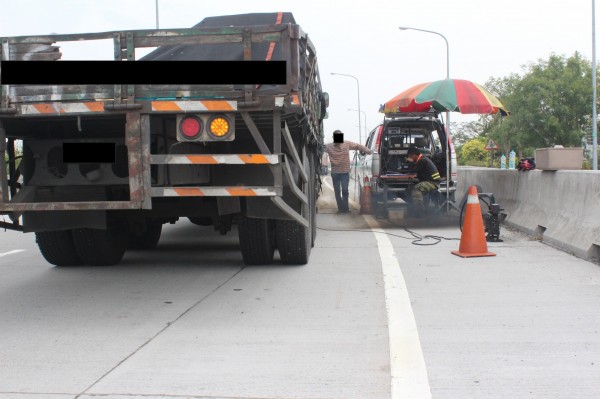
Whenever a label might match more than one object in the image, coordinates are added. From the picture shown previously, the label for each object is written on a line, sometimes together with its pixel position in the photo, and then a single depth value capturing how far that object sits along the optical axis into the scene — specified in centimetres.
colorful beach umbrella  1097
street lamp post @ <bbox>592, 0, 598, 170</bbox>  3312
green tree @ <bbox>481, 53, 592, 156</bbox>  4619
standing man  1397
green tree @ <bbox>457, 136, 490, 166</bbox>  6831
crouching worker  1190
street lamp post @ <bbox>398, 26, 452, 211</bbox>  1169
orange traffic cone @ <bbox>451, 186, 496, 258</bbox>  809
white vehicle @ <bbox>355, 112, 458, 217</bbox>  1234
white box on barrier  913
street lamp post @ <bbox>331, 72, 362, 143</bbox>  6406
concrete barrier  772
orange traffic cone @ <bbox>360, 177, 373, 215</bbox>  1352
